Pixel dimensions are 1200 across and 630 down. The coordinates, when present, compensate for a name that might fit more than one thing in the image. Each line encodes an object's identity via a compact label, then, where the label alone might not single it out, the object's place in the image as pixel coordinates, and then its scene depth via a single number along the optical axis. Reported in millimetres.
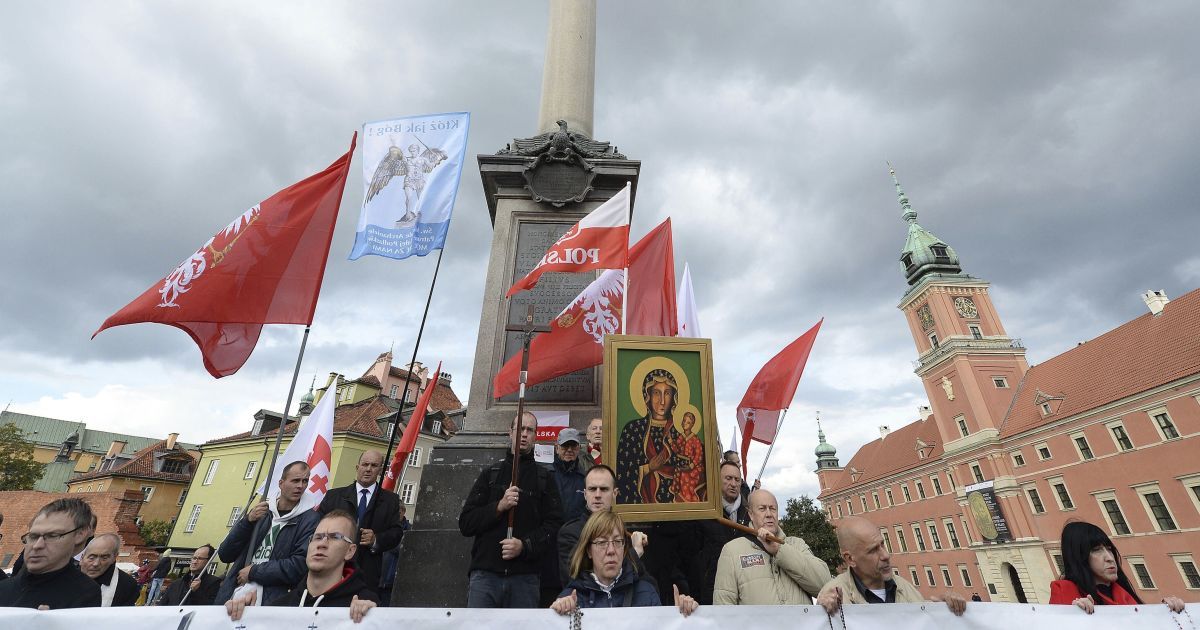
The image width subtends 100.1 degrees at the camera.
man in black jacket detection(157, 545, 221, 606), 4738
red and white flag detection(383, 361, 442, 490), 5777
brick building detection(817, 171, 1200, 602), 31344
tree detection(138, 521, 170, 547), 31922
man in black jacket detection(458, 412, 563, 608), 3611
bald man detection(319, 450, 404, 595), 3939
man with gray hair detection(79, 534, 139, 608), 4086
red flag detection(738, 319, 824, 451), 6254
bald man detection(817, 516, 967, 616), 2809
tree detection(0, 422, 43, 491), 33219
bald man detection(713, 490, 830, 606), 3082
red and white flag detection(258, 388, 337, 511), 5234
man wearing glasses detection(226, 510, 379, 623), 2779
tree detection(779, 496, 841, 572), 39250
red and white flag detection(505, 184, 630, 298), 5863
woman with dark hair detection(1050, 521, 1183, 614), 2865
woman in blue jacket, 2762
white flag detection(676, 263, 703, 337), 8023
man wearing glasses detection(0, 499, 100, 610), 2467
